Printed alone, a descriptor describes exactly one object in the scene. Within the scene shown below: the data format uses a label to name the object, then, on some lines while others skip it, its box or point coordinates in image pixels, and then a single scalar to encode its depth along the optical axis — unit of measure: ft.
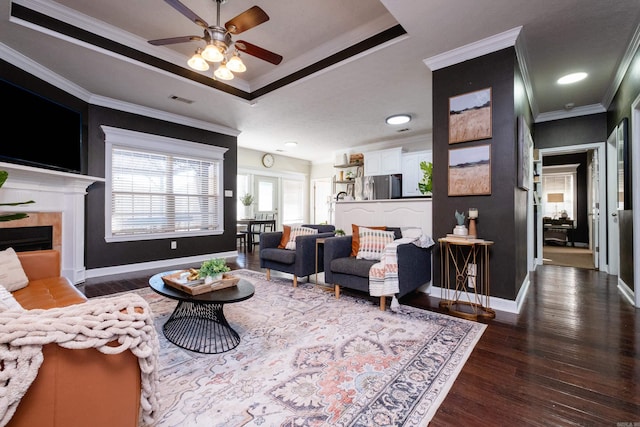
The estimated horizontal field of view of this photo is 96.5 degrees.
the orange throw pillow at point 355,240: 10.89
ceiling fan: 7.00
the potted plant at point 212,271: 7.30
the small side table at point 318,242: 11.57
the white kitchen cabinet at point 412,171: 19.12
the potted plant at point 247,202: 24.44
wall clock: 25.89
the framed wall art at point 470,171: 9.20
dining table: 21.57
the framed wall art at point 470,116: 9.20
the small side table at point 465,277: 8.75
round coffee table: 6.50
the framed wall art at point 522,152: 8.94
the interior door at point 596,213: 15.10
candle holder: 9.05
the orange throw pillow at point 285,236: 13.17
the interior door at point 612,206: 13.27
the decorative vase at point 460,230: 9.11
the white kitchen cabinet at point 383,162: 20.11
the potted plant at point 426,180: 12.29
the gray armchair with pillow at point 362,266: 8.98
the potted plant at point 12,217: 7.54
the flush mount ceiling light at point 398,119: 16.11
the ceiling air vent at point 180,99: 13.42
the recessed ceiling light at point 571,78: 11.29
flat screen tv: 9.18
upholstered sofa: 2.29
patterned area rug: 4.48
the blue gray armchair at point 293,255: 11.53
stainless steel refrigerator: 19.71
